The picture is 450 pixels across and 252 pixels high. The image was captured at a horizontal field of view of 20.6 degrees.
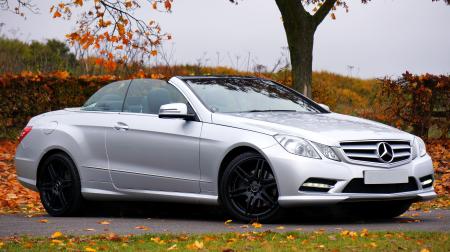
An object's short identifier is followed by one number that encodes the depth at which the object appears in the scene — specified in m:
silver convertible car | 12.39
